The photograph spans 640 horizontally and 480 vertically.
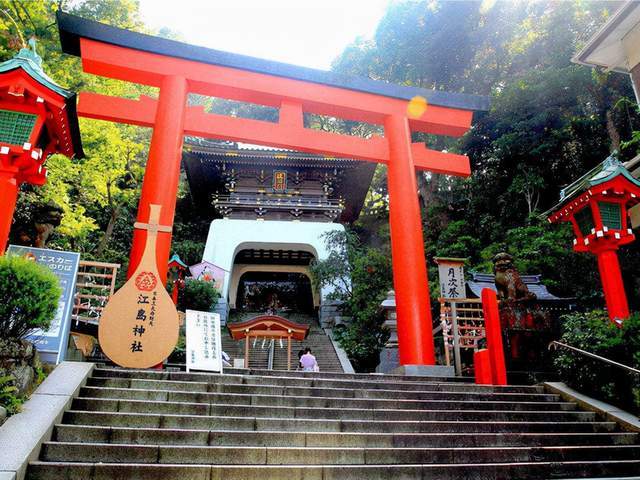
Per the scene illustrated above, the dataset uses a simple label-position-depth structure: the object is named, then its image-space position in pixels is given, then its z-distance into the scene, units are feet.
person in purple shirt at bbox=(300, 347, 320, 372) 33.12
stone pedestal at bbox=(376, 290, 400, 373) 35.38
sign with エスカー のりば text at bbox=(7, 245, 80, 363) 16.94
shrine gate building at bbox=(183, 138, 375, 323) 60.85
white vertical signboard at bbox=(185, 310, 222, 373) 21.31
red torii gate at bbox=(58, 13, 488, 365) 24.82
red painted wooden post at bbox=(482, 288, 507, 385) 21.97
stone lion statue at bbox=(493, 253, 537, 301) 28.48
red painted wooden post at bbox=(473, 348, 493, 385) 22.41
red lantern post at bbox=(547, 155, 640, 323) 25.54
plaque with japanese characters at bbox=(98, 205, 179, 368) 18.42
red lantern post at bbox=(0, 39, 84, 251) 18.45
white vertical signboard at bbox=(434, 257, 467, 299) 27.45
